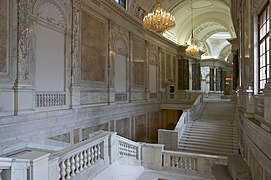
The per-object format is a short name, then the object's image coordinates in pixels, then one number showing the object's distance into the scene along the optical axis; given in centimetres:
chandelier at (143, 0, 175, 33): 979
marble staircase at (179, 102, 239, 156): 1116
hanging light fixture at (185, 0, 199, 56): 1785
